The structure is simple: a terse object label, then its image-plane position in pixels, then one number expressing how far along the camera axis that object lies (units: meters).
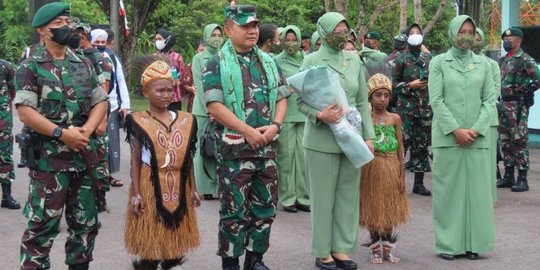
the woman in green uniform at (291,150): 9.51
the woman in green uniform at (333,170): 6.70
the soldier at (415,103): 10.62
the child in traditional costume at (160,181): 5.91
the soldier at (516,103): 11.09
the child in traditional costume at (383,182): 6.94
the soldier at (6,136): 9.46
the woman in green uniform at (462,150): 7.20
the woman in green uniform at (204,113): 9.70
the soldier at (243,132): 6.23
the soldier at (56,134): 5.59
